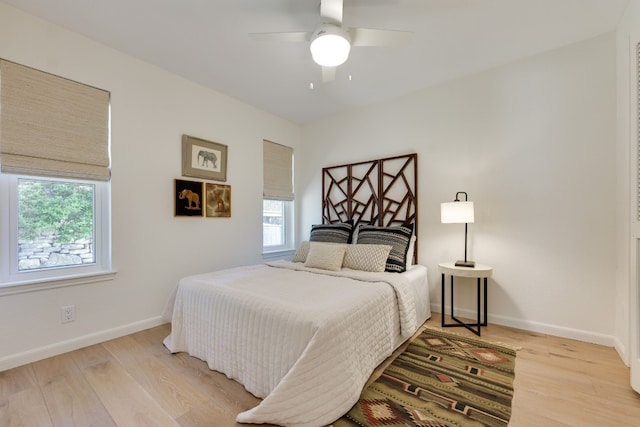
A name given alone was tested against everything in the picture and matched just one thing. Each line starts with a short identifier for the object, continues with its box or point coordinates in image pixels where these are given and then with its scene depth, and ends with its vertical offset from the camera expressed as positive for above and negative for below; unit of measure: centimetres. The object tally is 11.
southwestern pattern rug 144 -109
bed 139 -68
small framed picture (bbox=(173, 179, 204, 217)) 285 +14
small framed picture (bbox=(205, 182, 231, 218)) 312 +13
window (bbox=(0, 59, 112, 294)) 194 +24
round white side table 246 -57
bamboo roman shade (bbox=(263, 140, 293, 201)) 383 +58
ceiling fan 173 +116
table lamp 255 -2
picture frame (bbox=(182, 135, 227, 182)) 292 +58
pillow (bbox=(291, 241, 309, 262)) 319 -49
